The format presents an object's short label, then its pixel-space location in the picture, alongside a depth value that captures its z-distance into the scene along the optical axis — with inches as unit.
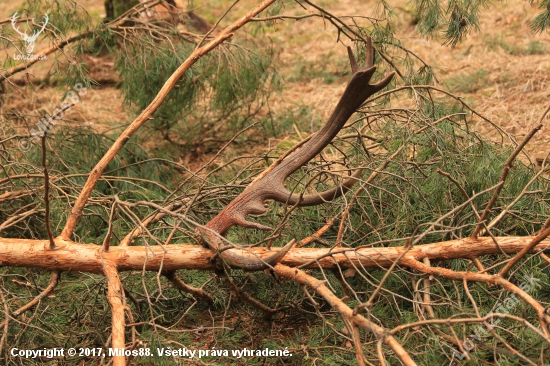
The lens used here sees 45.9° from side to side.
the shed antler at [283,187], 97.7
